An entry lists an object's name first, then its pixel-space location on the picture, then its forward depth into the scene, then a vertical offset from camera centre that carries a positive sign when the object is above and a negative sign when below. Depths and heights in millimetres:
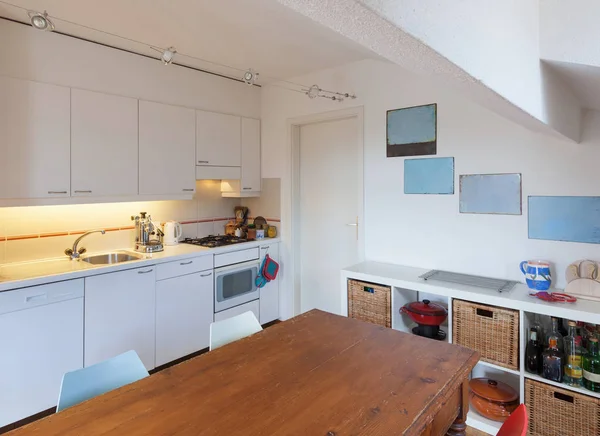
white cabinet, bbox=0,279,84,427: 2197 -786
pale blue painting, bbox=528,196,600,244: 2232 -21
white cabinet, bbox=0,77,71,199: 2373 +505
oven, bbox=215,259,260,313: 3343 -637
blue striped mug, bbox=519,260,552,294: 2209 -356
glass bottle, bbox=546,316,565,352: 2088 -676
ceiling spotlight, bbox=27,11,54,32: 1697 +900
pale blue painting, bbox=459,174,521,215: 2492 +151
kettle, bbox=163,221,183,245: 3469 -158
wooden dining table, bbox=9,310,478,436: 1065 -586
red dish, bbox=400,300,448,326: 2492 -655
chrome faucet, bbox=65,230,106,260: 2885 -270
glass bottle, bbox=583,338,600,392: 1910 -794
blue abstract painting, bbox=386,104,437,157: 2830 +660
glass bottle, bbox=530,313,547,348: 2170 -687
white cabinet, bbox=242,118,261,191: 3867 +643
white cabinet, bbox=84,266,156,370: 2533 -701
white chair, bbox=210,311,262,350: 1792 -566
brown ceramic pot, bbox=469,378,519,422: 2230 -1109
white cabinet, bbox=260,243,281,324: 3762 -817
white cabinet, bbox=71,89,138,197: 2680 +537
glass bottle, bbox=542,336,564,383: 2029 -797
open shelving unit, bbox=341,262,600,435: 1988 -500
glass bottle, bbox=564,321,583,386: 1986 -777
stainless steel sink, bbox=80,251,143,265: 3016 -340
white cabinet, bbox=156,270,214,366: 2928 -806
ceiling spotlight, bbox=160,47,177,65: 2080 +901
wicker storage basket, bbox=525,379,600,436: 1898 -1036
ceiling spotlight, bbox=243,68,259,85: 2516 +944
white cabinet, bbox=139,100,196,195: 3064 +573
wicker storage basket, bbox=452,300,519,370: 2148 -686
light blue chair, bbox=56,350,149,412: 1321 -611
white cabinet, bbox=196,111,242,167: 3465 +736
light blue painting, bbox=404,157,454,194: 2764 +304
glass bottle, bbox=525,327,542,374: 2139 -797
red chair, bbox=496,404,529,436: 1072 -620
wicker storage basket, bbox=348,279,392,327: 2660 -631
